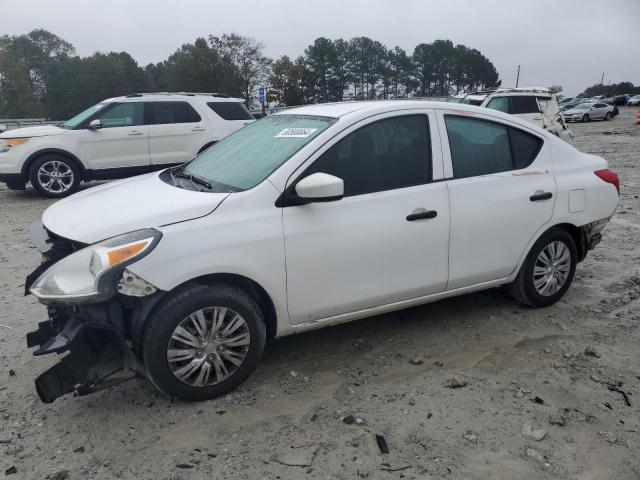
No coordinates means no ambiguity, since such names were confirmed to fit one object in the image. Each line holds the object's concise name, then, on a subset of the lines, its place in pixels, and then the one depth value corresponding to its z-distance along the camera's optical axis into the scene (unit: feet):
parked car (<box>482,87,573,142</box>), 46.57
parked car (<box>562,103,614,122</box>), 130.52
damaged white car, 9.78
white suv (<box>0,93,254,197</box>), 31.96
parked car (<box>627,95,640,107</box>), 222.48
